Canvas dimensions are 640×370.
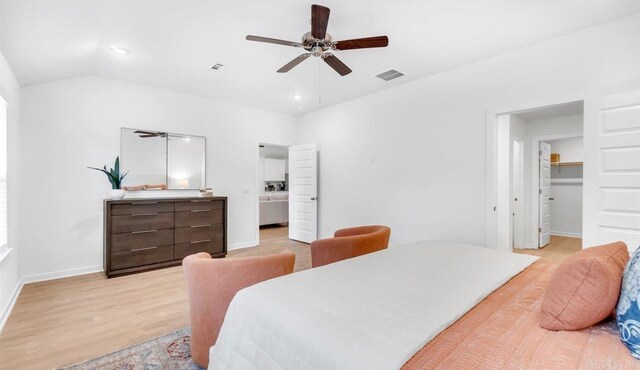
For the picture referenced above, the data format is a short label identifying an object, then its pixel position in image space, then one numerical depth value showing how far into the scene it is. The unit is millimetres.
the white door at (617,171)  2416
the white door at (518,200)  5191
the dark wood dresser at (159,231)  3566
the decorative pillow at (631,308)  905
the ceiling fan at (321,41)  2197
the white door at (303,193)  5469
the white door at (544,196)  5355
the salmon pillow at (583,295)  1058
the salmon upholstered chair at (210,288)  1734
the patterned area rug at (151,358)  1832
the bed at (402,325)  904
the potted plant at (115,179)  3717
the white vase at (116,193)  3703
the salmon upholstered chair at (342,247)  2750
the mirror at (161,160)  4105
